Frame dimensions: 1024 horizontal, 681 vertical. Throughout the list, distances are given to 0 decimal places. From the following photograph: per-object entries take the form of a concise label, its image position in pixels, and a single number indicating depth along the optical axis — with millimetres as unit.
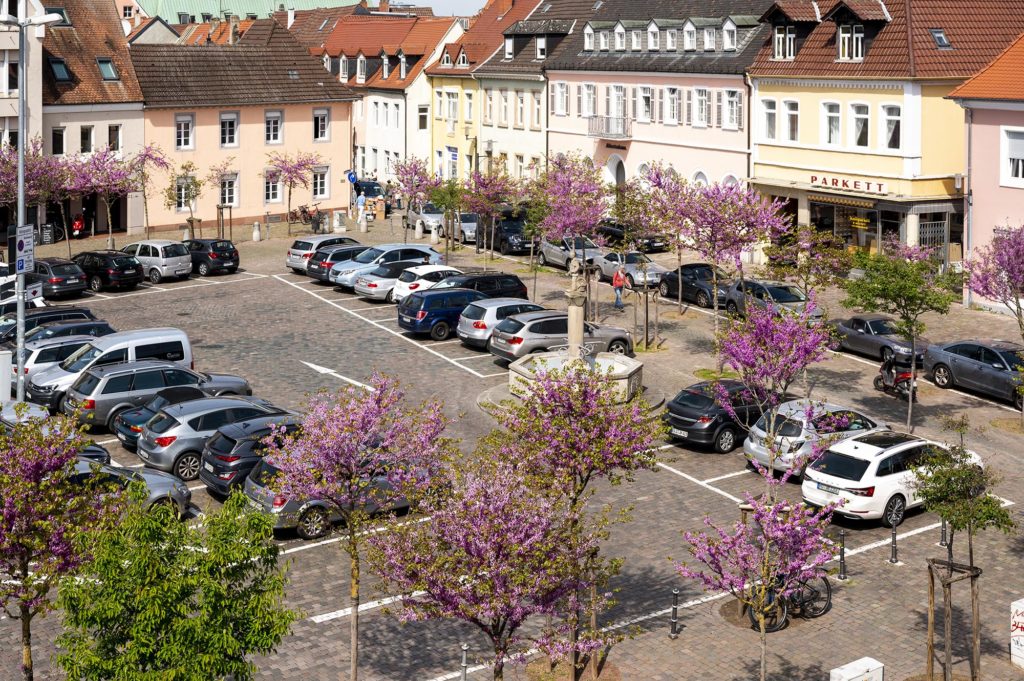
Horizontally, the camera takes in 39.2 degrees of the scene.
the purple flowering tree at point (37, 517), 17875
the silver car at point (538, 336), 38562
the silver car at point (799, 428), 28578
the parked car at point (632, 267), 50094
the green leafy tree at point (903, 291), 33281
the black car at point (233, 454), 27703
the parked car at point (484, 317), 40781
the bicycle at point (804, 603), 22438
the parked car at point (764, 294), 43000
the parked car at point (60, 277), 48938
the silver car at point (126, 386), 32812
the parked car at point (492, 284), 44938
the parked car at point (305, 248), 54344
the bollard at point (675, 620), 22078
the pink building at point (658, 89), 57312
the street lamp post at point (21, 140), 32031
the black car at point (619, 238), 53156
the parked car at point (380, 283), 48550
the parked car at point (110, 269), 50969
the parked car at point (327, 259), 51656
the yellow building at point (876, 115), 48406
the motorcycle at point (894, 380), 36469
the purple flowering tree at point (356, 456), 20062
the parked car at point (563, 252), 53209
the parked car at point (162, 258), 53156
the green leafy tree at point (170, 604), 15234
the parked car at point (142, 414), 31109
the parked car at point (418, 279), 47719
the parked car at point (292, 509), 25594
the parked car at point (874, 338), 39344
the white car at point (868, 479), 26703
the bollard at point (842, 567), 24427
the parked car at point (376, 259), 50406
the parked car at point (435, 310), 42625
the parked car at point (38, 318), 39938
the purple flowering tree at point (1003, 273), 35625
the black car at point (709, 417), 31609
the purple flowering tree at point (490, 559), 16859
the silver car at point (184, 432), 29422
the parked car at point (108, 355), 34781
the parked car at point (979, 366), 35719
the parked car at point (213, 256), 54531
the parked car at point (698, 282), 47219
